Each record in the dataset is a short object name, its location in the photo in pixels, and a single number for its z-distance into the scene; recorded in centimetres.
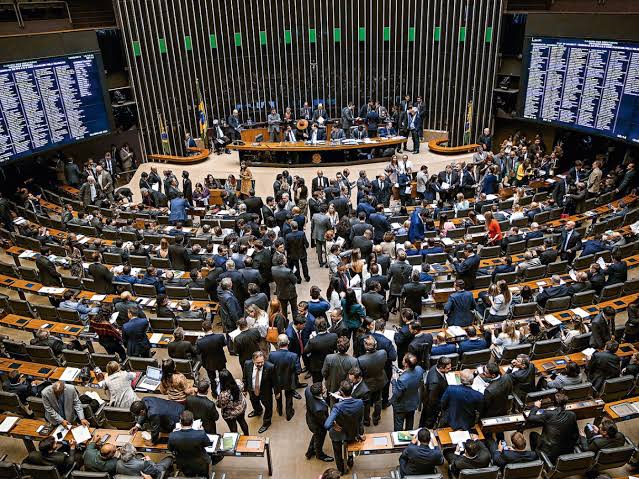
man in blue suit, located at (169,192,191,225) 1169
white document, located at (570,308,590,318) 800
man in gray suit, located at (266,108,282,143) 1783
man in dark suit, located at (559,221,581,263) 963
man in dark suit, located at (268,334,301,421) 643
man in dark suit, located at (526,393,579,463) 563
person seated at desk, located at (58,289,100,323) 853
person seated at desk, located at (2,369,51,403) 687
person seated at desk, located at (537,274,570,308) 843
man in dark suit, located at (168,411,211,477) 537
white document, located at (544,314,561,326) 794
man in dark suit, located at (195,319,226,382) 688
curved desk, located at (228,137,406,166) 1639
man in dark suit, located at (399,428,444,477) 523
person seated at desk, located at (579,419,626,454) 557
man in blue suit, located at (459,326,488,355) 710
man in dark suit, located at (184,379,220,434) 575
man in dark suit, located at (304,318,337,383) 659
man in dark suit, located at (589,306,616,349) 707
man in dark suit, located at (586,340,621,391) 655
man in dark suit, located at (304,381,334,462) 573
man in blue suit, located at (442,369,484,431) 583
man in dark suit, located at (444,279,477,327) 763
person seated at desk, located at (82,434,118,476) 541
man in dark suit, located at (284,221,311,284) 957
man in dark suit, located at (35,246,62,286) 929
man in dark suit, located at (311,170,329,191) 1287
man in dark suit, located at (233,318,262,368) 680
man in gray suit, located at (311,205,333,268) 1032
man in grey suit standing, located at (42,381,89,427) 616
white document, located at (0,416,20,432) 641
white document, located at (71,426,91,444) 609
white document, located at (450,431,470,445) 584
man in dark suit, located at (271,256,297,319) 824
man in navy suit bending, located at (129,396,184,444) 581
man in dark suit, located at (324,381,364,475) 554
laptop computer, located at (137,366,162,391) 694
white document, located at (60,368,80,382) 721
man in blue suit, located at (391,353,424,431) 603
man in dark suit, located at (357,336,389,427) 629
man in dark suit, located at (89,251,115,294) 887
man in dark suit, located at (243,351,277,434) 634
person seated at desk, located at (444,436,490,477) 531
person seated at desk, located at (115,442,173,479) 533
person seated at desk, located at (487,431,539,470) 541
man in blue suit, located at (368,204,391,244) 1047
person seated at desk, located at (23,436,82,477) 560
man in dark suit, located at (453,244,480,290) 864
